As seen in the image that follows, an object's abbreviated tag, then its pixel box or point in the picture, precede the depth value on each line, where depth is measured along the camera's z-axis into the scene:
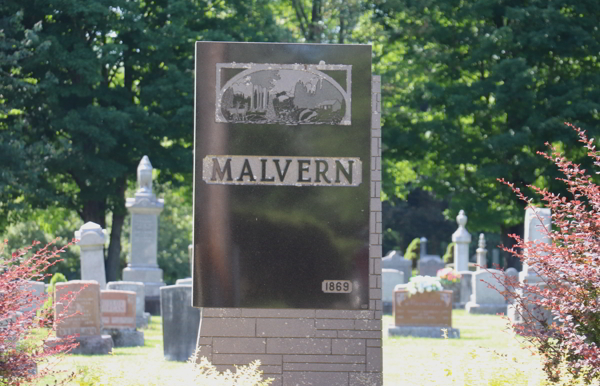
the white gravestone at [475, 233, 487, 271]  39.53
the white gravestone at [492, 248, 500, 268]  56.67
